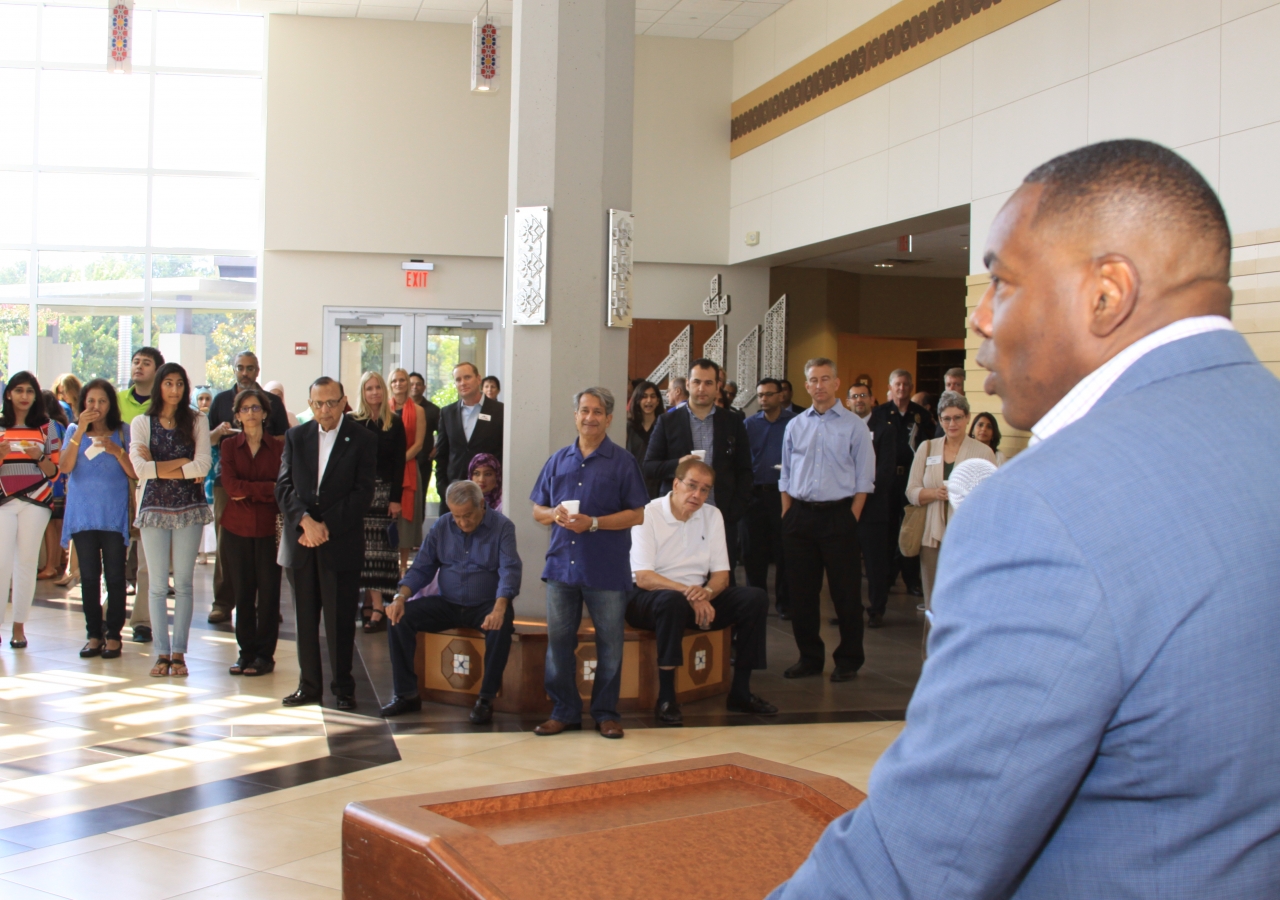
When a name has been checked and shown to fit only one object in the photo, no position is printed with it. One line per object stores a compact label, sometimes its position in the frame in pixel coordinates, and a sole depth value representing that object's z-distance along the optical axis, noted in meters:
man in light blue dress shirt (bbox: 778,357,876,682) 6.04
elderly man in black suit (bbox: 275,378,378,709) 5.32
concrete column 5.50
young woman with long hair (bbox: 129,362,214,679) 5.77
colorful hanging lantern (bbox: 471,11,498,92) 8.74
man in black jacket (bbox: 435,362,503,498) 7.74
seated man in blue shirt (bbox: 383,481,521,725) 5.20
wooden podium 1.42
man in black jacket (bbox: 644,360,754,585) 6.70
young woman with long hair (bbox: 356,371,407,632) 6.71
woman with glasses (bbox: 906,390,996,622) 6.10
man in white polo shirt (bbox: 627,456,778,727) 5.32
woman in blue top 6.02
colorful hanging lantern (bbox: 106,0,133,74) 8.65
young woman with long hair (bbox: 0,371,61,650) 6.31
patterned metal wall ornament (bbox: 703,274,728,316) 12.86
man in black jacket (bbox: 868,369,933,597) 8.40
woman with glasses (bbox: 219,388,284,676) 5.77
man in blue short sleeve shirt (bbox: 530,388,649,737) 4.89
